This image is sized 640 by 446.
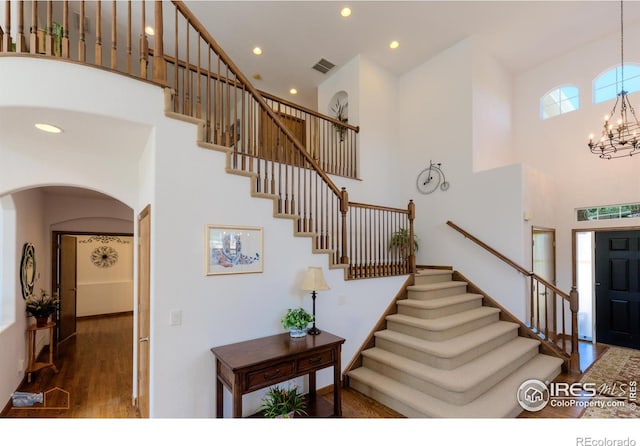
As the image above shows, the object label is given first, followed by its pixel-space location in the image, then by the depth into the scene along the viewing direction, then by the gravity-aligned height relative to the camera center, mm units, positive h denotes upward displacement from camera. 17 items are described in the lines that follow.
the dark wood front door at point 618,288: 4777 -1044
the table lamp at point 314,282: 3035 -579
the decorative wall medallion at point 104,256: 8375 -829
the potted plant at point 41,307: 4281 -1155
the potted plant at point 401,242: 4688 -261
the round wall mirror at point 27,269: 4016 -580
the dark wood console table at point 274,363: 2352 -1177
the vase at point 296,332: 2926 -1037
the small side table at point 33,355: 4168 -1823
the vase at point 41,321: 4293 -1347
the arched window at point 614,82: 4797 +2382
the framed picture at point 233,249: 2713 -217
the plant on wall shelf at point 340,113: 5609 +2344
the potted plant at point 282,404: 2487 -1534
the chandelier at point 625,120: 4660 +1678
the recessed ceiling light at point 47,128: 2406 +823
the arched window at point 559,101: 5441 +2325
